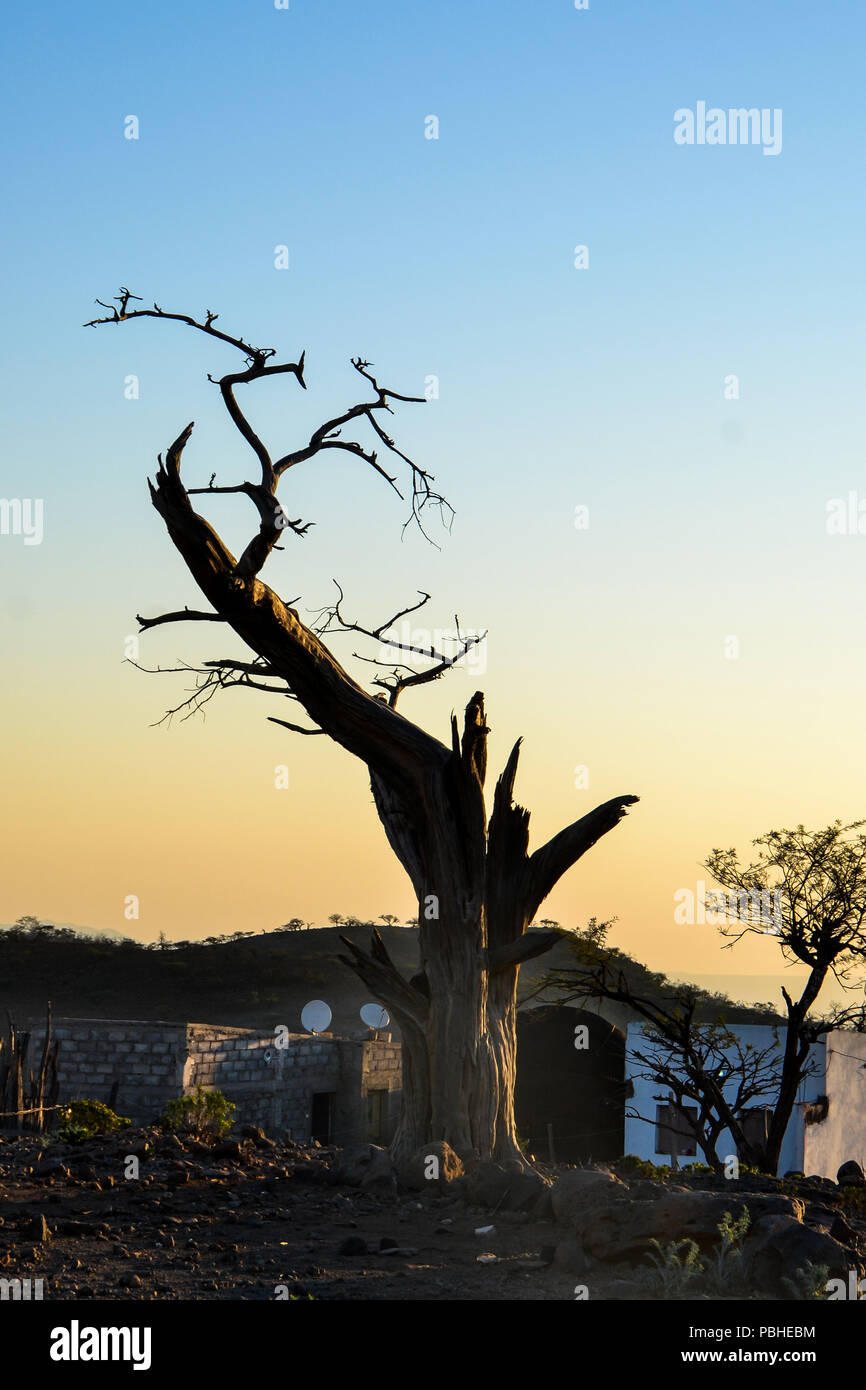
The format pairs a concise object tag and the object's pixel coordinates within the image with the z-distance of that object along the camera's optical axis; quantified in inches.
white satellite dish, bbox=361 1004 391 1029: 1134.8
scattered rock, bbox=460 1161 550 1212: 426.6
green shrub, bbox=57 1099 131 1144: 638.5
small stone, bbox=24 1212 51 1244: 358.3
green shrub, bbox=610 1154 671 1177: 534.0
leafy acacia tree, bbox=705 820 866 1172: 745.0
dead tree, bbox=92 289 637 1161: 499.2
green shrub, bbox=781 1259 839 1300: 301.3
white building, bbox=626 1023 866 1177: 957.2
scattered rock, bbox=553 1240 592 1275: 339.0
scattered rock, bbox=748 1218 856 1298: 311.6
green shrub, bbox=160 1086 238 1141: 621.0
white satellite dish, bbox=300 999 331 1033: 1075.3
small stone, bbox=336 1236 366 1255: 356.8
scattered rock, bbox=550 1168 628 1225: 386.0
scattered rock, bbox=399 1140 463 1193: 462.3
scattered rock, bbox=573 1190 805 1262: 330.3
